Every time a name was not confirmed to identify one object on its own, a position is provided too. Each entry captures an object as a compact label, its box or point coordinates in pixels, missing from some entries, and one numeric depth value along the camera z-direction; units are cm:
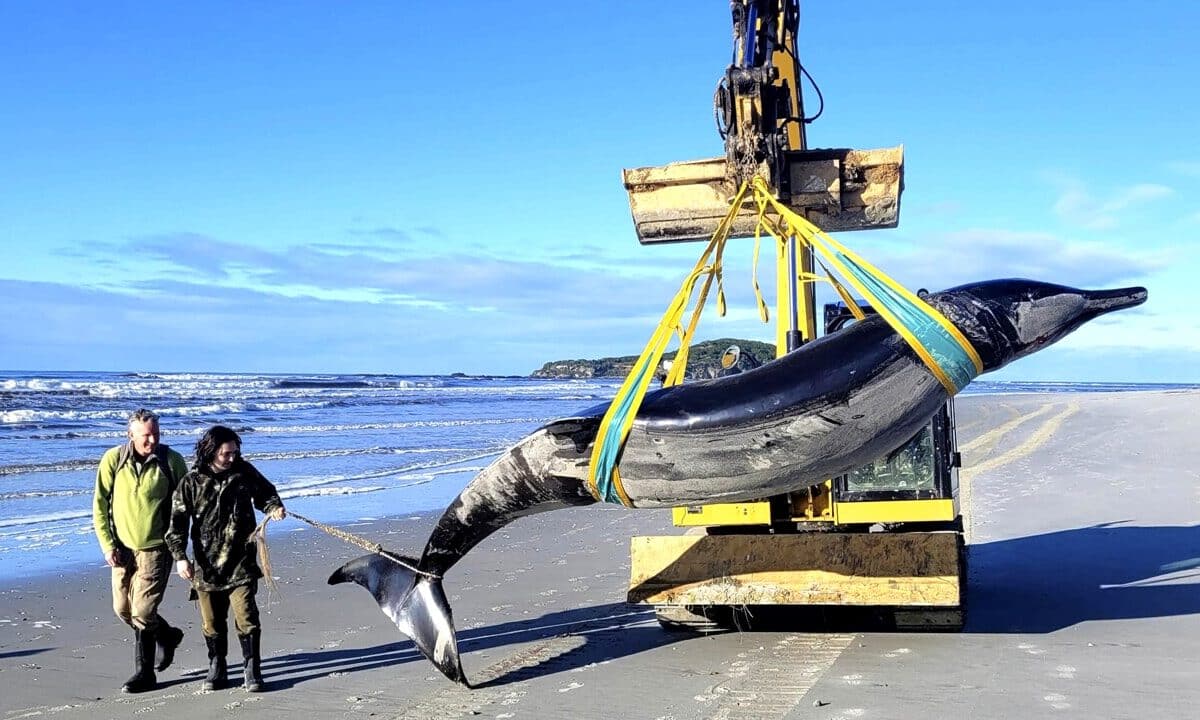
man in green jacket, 711
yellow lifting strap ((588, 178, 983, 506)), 545
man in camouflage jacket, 690
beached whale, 546
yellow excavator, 730
